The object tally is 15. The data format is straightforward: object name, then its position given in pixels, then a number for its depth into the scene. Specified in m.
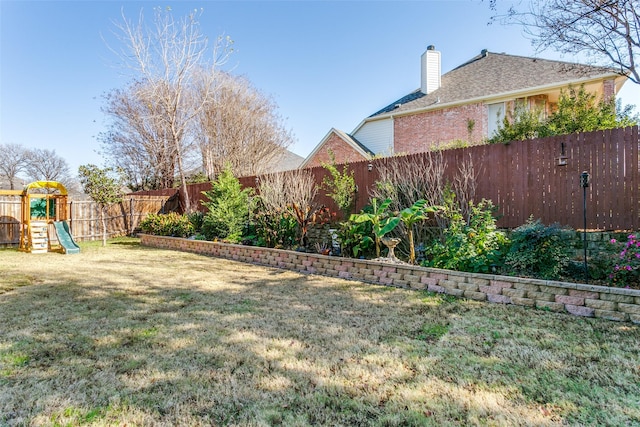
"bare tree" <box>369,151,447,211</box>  6.68
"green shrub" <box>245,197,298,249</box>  8.45
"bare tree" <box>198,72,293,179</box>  18.42
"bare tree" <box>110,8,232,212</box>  13.00
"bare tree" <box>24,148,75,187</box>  25.66
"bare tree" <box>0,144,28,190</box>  24.33
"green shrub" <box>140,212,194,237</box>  11.50
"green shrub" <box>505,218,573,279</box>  4.66
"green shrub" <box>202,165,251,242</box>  9.73
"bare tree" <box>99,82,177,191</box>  19.61
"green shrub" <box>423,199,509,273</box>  5.18
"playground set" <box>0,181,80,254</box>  10.57
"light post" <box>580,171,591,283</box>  4.60
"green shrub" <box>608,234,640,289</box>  4.20
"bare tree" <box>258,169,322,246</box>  8.30
